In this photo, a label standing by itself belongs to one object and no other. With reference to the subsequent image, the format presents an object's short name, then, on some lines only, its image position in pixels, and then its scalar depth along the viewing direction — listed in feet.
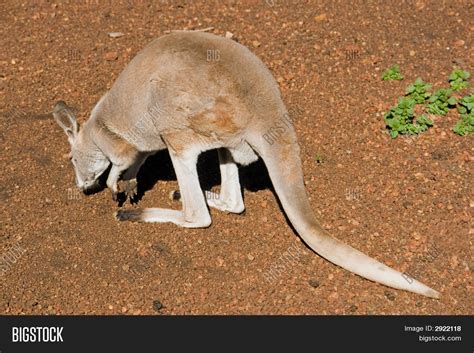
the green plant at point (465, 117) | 17.60
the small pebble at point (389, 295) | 14.16
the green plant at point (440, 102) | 18.07
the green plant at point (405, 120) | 17.78
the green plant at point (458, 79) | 18.58
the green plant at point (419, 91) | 18.42
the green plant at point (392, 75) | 19.19
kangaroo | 14.24
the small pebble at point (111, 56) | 20.75
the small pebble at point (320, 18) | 21.31
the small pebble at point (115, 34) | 21.58
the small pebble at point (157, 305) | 14.65
